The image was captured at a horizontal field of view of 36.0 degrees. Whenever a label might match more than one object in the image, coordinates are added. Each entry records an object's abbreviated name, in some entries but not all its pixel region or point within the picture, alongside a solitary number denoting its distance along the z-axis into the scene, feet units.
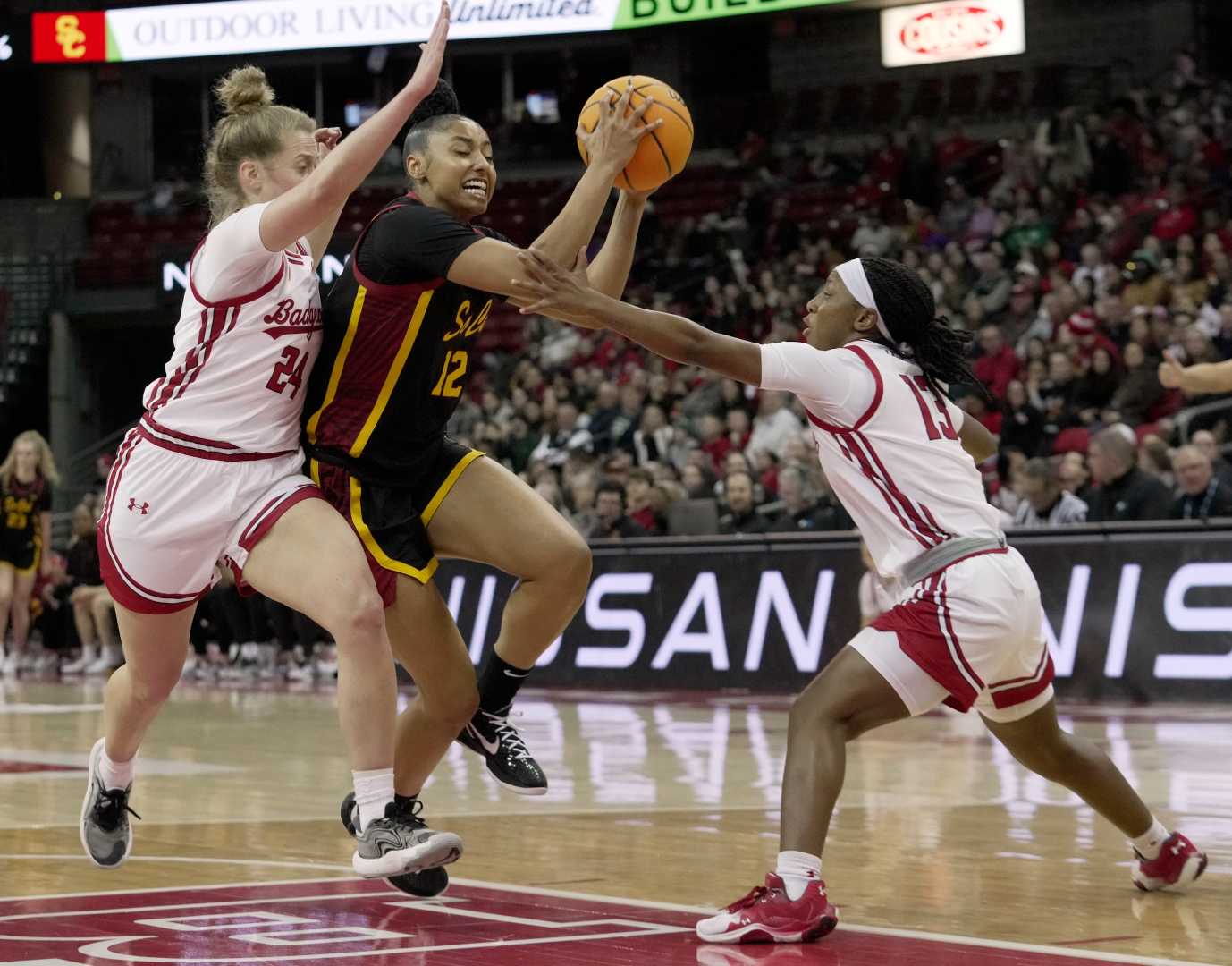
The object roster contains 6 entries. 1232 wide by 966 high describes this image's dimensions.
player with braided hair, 15.56
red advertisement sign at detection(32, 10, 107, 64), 83.05
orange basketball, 17.03
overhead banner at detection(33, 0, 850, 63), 75.46
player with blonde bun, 15.79
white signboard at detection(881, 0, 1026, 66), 71.00
